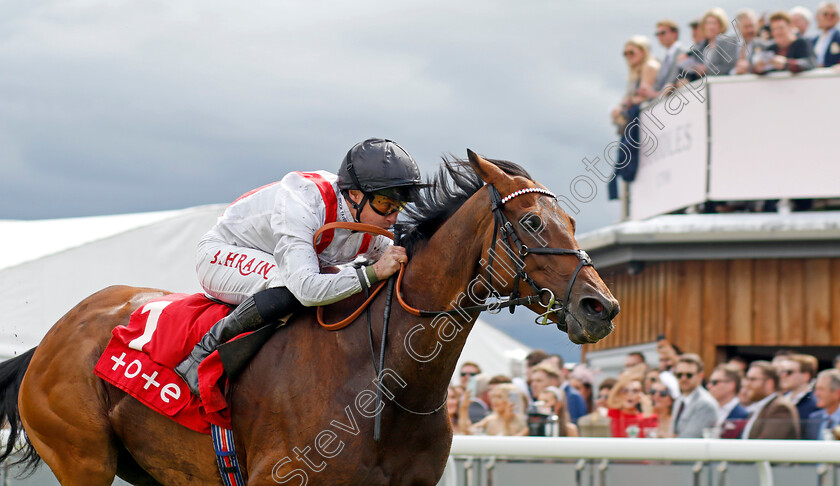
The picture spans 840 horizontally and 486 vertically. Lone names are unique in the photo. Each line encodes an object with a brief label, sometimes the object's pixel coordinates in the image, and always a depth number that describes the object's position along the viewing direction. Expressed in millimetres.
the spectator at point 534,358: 18594
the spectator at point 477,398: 16266
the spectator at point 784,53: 18625
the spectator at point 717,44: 19328
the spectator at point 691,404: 13875
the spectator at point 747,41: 19047
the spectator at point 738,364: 15511
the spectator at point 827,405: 11859
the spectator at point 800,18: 18687
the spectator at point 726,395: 13492
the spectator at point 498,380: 17031
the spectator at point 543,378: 16734
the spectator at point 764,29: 19659
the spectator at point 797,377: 13684
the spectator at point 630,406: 14405
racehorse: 7230
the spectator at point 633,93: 22500
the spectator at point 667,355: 17219
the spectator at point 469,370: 20500
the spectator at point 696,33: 19756
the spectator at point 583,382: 17547
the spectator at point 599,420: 14031
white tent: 17125
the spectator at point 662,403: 14277
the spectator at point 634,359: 17242
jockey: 7859
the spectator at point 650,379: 15712
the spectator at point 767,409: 11859
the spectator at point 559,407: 14273
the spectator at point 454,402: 16906
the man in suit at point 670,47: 21000
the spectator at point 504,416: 14711
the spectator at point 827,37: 18531
